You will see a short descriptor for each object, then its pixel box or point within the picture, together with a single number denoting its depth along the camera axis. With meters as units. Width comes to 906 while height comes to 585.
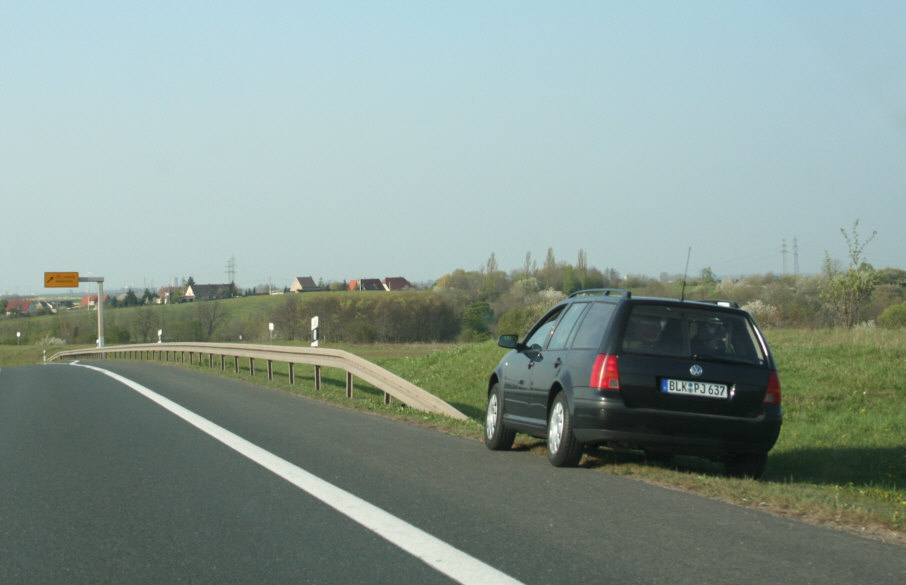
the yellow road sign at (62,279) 82.31
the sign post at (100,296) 74.47
